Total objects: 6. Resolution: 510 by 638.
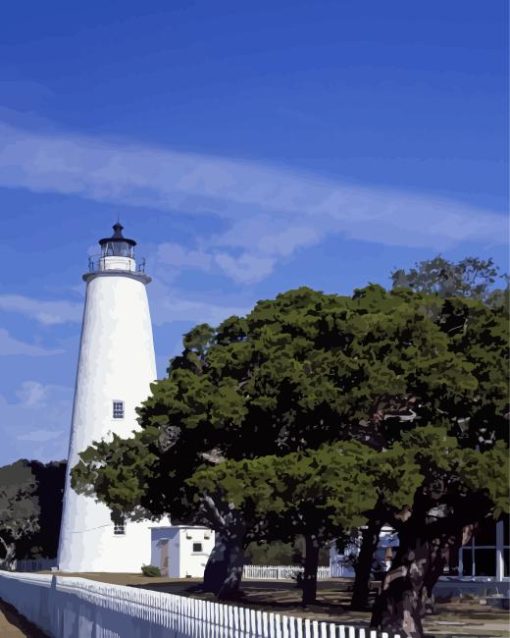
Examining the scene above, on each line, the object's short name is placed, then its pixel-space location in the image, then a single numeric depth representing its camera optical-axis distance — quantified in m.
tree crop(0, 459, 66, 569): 74.12
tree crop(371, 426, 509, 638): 21.48
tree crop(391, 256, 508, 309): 50.41
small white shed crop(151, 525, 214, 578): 60.47
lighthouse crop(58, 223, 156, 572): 61.34
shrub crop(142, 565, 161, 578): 59.47
